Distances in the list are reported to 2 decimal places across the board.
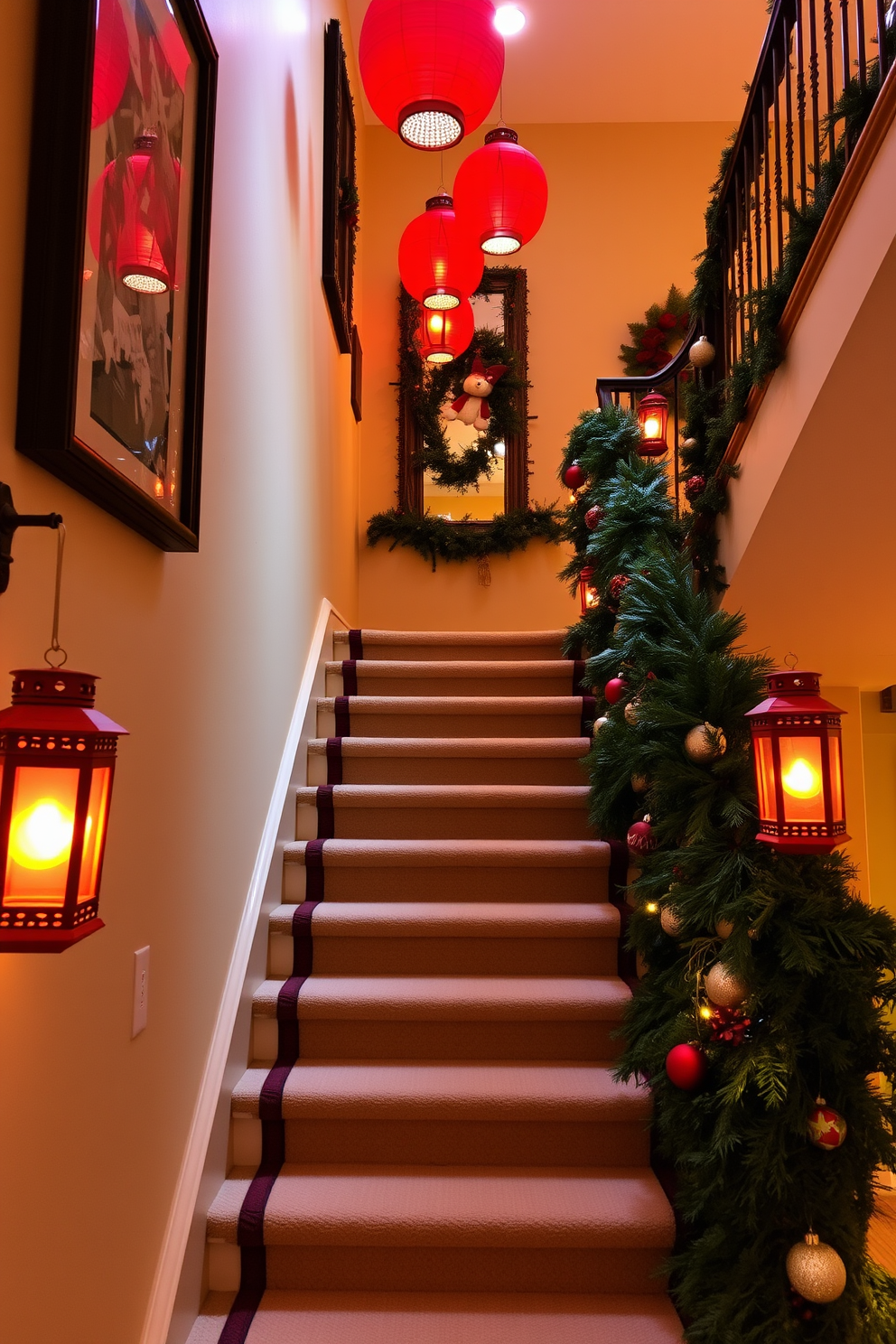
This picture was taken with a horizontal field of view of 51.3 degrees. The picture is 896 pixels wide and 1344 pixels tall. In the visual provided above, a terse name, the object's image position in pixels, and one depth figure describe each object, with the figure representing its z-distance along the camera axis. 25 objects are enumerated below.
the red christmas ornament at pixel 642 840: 2.23
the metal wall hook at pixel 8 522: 0.92
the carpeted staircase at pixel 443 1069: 1.85
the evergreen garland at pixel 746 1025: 1.60
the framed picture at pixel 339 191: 3.91
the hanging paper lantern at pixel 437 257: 4.14
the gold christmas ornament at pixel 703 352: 3.32
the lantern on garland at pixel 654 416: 3.74
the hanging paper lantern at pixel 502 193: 3.52
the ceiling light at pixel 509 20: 5.06
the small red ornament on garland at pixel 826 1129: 1.60
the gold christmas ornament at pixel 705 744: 1.95
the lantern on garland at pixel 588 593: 3.23
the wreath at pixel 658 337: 5.60
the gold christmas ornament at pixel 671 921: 1.92
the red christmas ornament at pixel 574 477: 3.40
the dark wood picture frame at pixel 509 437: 5.59
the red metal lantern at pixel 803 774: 1.67
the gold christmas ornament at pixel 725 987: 1.70
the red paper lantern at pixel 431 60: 2.60
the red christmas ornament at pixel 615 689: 2.58
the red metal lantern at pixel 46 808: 0.83
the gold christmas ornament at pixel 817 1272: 1.54
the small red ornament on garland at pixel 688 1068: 1.76
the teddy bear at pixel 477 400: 5.46
